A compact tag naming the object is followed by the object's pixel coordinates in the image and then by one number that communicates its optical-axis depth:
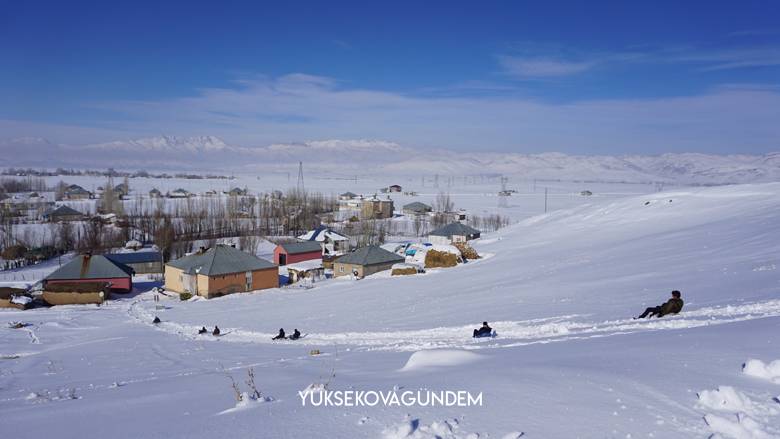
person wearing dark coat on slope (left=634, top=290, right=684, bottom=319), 10.77
